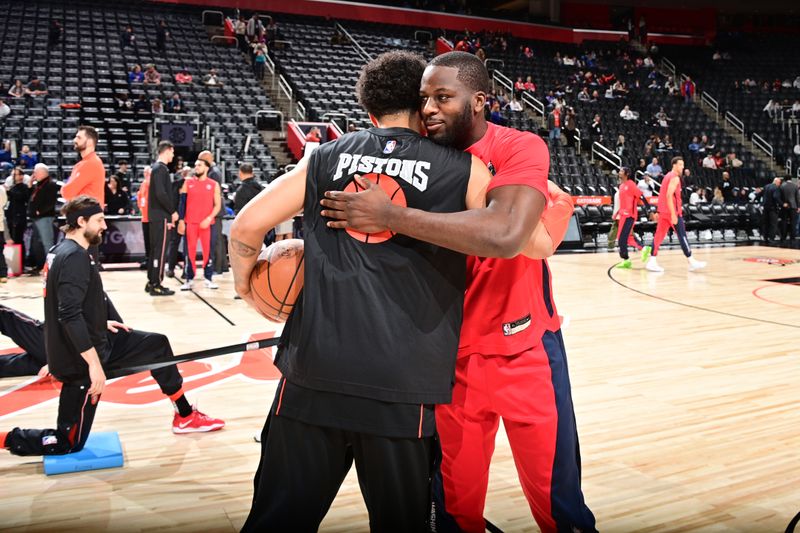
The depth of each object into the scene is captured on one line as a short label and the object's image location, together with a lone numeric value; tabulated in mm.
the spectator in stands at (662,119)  22078
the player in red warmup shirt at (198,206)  8547
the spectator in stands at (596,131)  19983
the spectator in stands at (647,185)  15723
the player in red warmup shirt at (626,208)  11250
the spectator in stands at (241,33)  20500
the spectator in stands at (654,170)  18094
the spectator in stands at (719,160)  20203
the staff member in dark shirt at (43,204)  9500
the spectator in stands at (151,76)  16672
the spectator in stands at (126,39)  18609
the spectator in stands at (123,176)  11414
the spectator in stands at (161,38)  18809
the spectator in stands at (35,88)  14922
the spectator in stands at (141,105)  15531
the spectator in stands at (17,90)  14841
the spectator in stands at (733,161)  20219
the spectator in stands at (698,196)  16781
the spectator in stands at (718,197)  17725
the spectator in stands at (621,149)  19359
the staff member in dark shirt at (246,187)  8602
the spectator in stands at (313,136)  12883
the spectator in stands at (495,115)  14781
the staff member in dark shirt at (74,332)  3277
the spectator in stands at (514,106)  20425
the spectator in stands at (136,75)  16719
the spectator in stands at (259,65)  19281
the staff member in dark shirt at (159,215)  8000
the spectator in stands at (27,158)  12336
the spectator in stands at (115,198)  11055
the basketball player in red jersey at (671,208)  9766
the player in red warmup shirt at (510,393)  2113
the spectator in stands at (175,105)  15656
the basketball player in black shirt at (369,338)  1647
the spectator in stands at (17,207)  10016
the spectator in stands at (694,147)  20750
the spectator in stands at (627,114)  21905
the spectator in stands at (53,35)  17719
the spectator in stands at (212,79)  17634
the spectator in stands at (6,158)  11774
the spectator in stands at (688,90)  24734
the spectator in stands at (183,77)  17359
